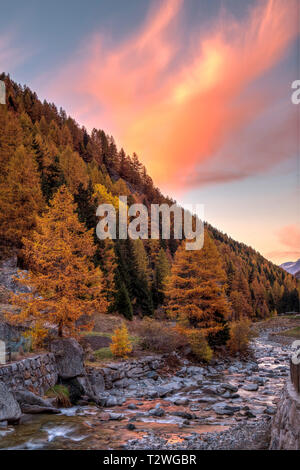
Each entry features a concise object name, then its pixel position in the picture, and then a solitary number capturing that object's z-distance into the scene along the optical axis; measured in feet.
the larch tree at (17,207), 88.79
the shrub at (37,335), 46.75
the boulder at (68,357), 45.47
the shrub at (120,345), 63.41
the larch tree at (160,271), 178.81
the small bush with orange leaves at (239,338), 87.40
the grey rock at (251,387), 52.51
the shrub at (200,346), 73.51
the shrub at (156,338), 72.84
